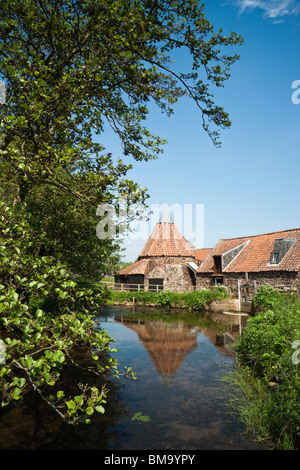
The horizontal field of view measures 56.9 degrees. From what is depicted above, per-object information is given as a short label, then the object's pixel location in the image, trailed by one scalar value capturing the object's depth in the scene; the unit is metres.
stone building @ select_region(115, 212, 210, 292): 31.24
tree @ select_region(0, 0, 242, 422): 3.79
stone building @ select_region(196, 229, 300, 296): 22.19
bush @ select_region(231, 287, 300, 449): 5.25
